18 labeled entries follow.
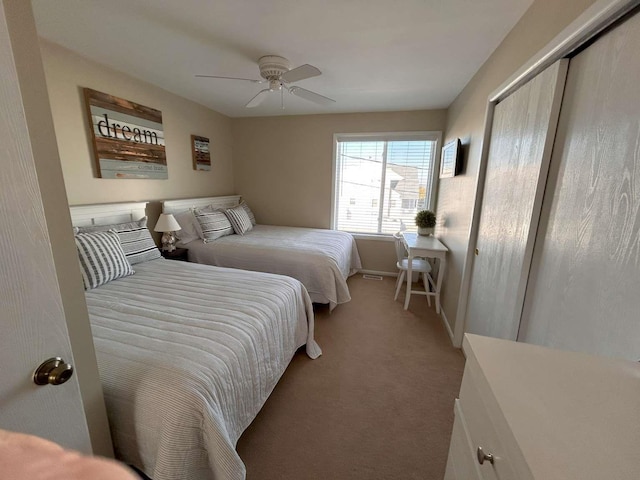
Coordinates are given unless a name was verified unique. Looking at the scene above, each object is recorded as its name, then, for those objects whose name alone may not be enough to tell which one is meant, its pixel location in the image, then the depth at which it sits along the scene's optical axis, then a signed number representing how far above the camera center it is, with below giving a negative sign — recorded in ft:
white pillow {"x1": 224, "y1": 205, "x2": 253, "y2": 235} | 11.56 -1.32
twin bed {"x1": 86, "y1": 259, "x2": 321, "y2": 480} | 3.32 -2.51
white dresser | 1.41 -1.39
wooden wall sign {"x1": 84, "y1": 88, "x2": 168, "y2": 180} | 7.60 +1.60
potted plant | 10.88 -1.11
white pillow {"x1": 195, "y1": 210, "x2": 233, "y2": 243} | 10.24 -1.41
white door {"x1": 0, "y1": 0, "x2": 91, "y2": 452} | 1.77 -0.72
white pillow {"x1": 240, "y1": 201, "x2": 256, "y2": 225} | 13.41 -1.12
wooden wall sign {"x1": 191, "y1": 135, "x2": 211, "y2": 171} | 11.43 +1.62
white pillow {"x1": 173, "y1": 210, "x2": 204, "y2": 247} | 10.25 -1.55
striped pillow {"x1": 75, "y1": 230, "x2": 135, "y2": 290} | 5.95 -1.67
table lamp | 8.87 -1.31
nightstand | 9.63 -2.41
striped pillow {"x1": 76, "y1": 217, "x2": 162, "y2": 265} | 7.31 -1.48
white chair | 9.66 -2.71
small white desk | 8.89 -1.98
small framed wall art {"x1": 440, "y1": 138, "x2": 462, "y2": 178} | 8.39 +1.16
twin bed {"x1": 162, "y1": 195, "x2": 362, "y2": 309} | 9.02 -2.31
